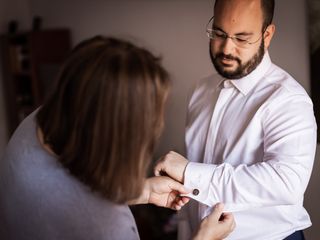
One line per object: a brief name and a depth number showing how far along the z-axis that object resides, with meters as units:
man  1.13
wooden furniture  3.43
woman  0.73
